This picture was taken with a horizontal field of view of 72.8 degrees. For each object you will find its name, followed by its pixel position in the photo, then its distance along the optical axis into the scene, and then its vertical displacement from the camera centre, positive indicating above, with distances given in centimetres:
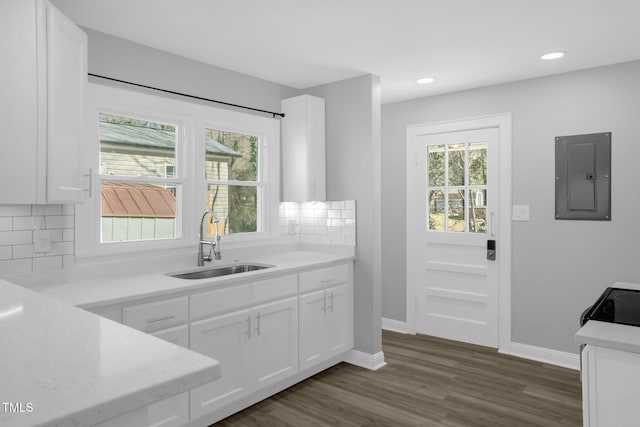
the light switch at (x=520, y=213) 376 +1
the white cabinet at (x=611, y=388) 134 -55
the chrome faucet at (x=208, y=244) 312 -22
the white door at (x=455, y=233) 401 -18
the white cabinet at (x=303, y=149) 373 +57
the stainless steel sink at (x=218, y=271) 304 -42
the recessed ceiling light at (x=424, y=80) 371 +116
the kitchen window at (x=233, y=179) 345 +29
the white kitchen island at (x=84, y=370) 67 -29
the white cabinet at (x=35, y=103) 186 +50
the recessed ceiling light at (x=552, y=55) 310 +115
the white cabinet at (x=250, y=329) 235 -76
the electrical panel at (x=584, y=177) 338 +30
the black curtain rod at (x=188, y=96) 276 +87
